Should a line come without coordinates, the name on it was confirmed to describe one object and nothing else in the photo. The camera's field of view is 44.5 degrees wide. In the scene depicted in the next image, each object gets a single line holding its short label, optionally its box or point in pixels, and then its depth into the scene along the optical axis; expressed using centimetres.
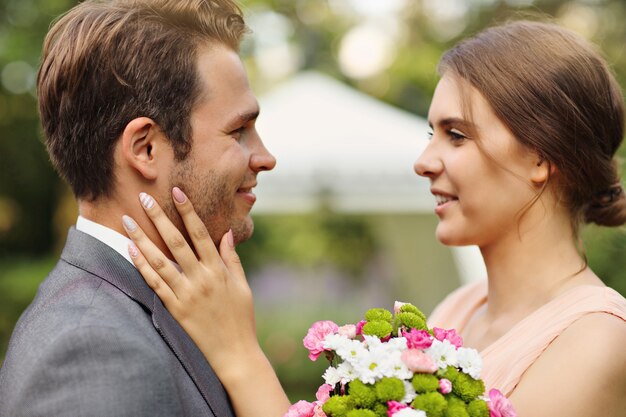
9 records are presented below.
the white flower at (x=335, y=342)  243
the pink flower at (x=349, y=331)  253
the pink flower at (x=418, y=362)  230
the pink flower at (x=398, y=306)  263
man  238
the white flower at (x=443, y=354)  237
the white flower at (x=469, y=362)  239
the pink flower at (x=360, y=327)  255
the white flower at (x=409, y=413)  220
